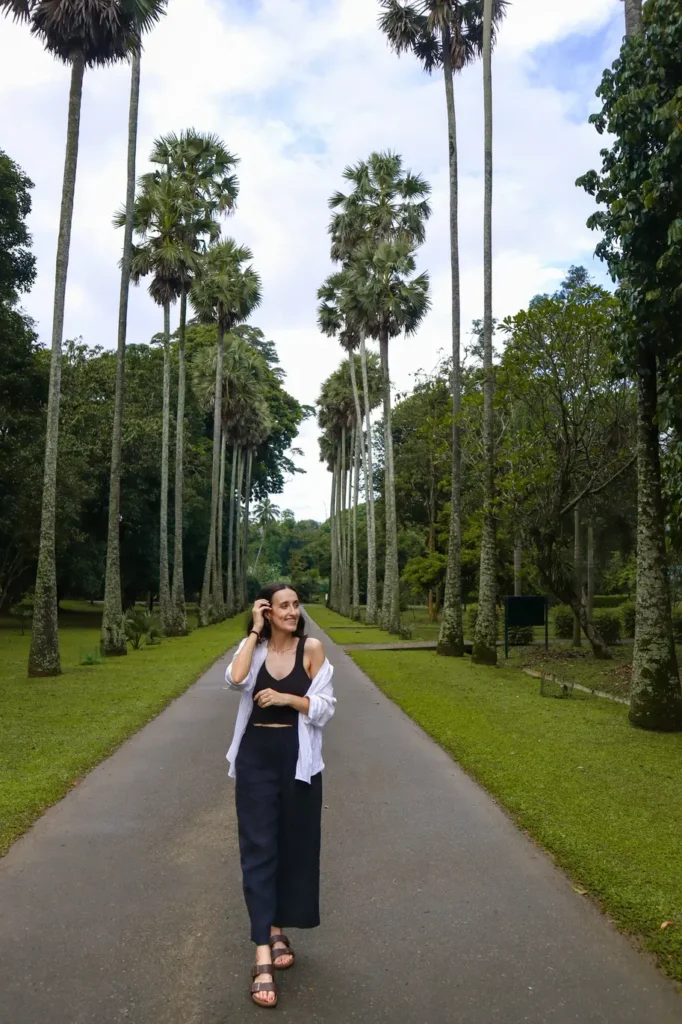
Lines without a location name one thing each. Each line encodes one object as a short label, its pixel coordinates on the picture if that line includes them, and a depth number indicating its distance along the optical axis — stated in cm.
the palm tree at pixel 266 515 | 9675
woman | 411
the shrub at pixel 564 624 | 3184
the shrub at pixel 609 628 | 2762
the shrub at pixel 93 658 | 1980
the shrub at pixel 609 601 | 5033
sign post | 2222
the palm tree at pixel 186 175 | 3244
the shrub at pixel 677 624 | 2834
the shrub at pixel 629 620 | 3400
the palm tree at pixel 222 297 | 3831
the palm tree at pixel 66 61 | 1691
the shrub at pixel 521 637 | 2727
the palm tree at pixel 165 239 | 2945
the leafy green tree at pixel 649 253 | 936
